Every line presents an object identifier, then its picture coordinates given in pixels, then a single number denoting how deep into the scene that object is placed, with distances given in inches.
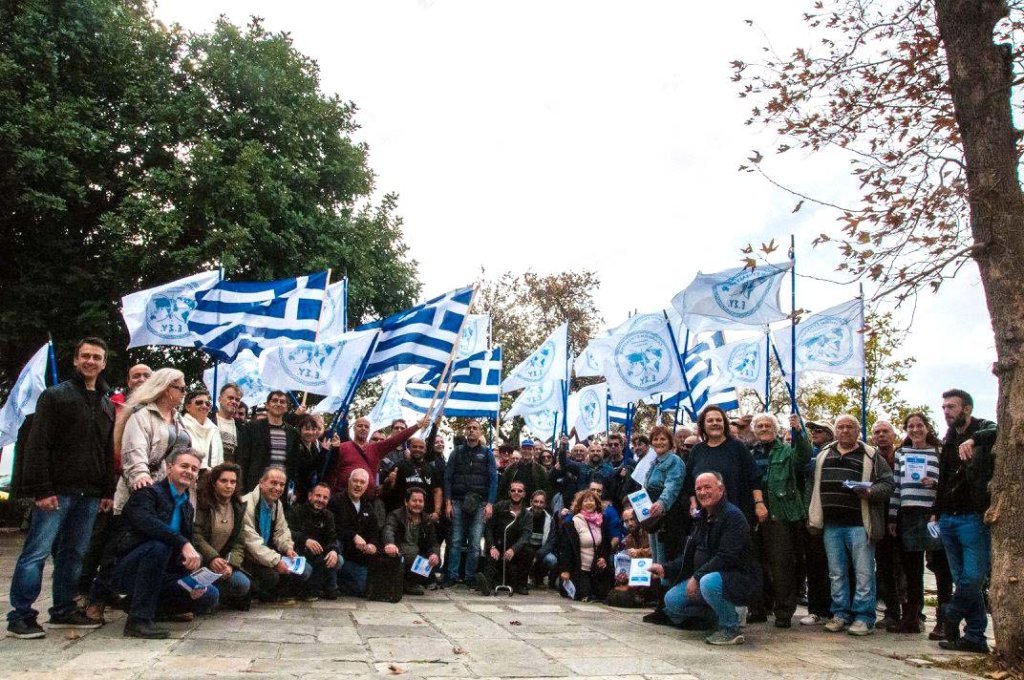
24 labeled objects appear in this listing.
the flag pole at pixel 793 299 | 365.7
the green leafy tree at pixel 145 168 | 684.1
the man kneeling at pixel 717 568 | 265.1
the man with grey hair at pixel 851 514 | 295.3
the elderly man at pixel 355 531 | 366.3
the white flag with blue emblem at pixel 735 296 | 401.1
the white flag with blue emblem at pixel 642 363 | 470.6
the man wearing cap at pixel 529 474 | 463.5
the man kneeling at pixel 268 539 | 312.2
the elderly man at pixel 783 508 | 319.3
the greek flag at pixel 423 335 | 429.4
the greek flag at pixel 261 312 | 460.4
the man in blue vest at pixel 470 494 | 429.7
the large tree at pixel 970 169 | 231.0
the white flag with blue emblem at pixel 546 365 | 632.4
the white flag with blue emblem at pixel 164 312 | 442.6
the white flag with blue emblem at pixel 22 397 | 462.3
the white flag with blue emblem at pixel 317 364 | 413.4
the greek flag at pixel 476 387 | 609.9
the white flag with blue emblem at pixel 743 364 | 557.3
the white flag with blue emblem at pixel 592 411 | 658.8
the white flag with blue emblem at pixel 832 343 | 464.8
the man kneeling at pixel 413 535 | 387.9
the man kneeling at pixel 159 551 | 239.6
